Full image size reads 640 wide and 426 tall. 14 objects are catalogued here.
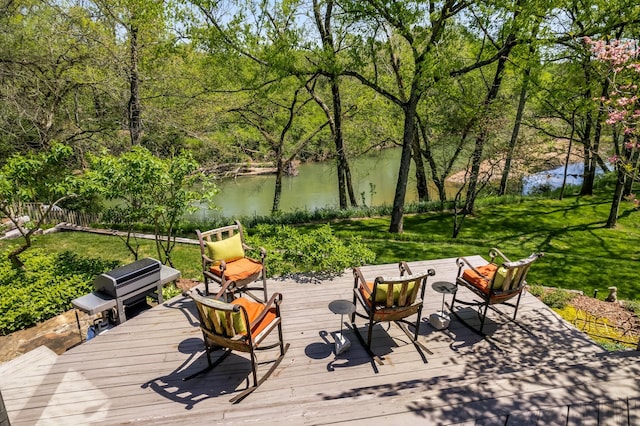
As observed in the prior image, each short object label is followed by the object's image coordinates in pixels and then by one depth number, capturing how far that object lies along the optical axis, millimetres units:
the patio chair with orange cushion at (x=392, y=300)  3477
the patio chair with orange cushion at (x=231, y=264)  4328
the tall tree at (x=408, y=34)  8000
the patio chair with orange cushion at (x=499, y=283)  3957
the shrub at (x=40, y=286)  5008
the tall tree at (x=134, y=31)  9609
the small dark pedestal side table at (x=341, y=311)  3645
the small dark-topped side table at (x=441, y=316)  4137
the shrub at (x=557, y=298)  5426
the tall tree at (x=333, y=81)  8695
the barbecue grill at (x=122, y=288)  4008
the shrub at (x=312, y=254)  5535
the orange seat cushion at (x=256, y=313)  3238
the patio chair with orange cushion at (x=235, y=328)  3014
